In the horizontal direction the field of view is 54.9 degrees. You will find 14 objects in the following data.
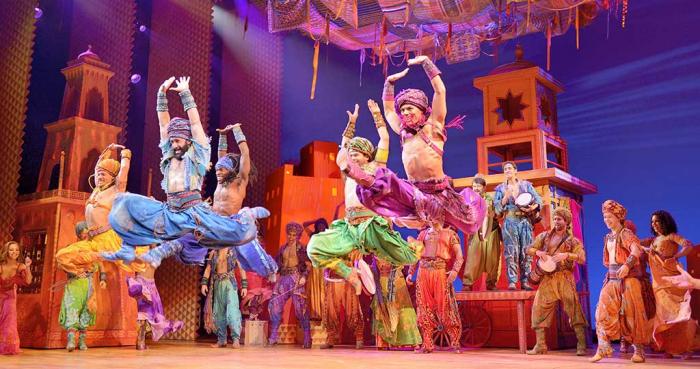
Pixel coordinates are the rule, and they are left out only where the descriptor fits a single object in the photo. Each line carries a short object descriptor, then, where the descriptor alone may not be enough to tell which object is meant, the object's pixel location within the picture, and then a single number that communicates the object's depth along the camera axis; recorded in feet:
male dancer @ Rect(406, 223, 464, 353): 23.08
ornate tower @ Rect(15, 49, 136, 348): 25.40
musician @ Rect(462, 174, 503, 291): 24.90
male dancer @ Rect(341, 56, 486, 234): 14.39
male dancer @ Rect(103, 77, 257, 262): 15.39
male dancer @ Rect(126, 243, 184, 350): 23.72
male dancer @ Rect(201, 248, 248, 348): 25.82
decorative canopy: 24.91
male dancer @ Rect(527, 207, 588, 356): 22.22
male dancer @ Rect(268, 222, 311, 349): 27.37
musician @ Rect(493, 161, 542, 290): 24.03
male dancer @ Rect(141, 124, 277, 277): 17.49
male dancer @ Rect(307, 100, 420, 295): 16.24
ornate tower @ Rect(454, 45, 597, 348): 25.90
